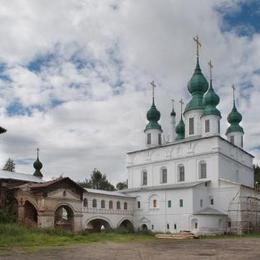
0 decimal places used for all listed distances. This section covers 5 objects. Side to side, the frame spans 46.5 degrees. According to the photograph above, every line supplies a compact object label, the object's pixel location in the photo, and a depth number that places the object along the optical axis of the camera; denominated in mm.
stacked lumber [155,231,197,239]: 25536
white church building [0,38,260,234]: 26967
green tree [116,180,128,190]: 55660
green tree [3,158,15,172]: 45303
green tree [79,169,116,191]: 51450
